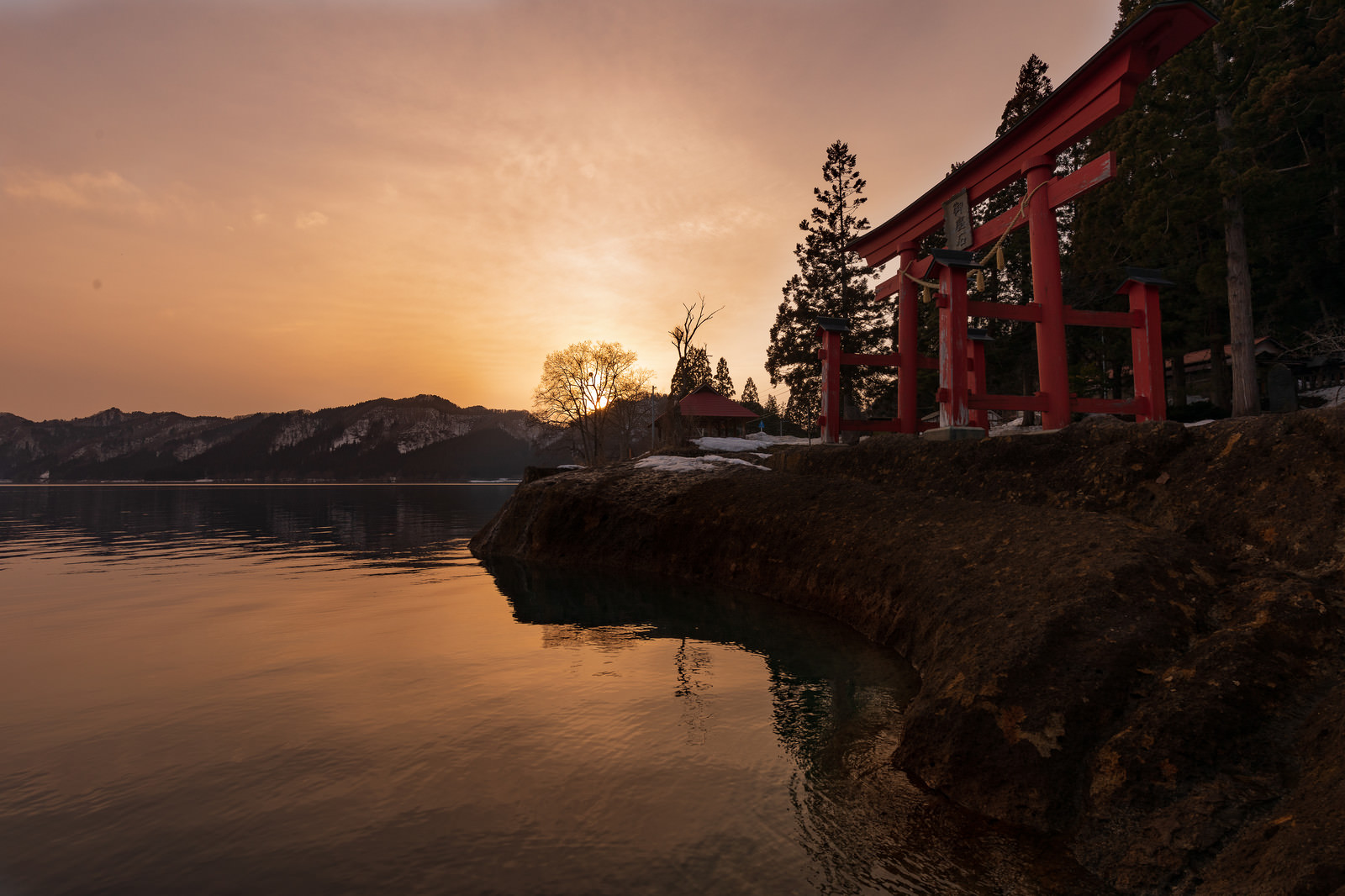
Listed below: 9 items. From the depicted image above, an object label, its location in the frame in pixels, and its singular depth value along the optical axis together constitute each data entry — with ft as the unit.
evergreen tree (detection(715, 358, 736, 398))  253.44
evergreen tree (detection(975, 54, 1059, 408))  92.17
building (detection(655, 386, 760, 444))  152.56
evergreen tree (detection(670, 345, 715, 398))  221.33
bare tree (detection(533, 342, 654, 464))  186.29
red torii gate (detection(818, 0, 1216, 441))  28.09
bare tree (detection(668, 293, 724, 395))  118.32
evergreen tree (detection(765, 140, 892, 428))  122.11
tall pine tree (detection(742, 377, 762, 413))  311.09
